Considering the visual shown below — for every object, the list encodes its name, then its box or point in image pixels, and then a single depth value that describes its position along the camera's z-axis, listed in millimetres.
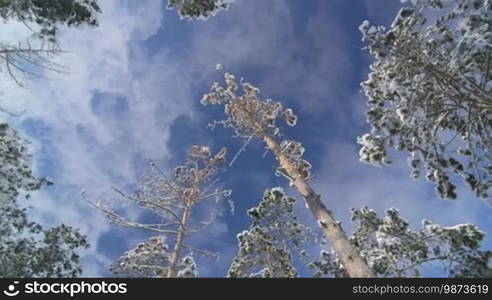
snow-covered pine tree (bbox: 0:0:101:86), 10688
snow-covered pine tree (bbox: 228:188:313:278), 16391
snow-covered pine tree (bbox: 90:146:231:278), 11508
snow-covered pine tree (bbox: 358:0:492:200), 9781
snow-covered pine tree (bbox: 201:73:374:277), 9125
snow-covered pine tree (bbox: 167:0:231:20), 11859
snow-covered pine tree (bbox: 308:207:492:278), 12086
